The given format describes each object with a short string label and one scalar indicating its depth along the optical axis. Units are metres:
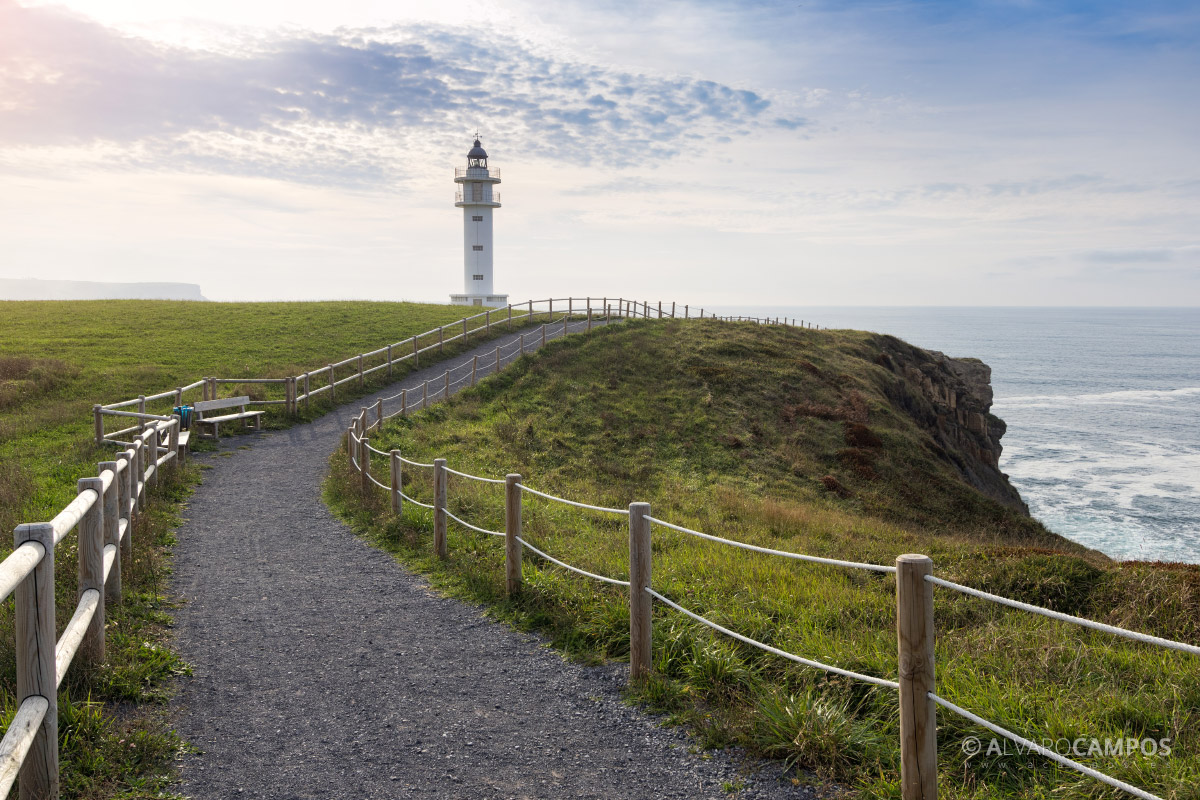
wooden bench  21.20
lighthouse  59.34
